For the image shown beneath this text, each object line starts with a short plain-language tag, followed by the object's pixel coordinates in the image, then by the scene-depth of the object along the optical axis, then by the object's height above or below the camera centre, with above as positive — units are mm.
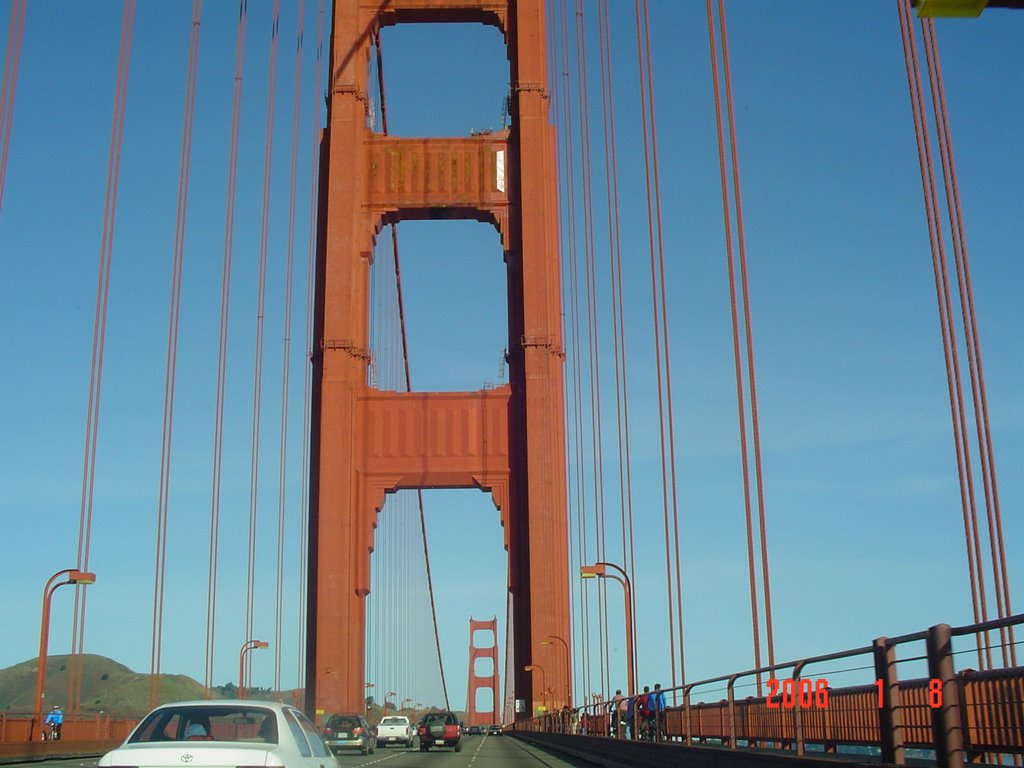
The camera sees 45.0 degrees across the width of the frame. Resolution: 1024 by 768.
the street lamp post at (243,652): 41188 +1972
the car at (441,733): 40844 -803
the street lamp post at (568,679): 34031 +700
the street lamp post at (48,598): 29828 +2827
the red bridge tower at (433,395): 34375 +9219
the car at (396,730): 47781 -814
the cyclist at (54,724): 28812 -153
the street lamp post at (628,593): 31672 +2957
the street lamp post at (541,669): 34094 +969
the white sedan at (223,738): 7180 -157
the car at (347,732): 28944 -497
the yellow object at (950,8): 5051 +2739
